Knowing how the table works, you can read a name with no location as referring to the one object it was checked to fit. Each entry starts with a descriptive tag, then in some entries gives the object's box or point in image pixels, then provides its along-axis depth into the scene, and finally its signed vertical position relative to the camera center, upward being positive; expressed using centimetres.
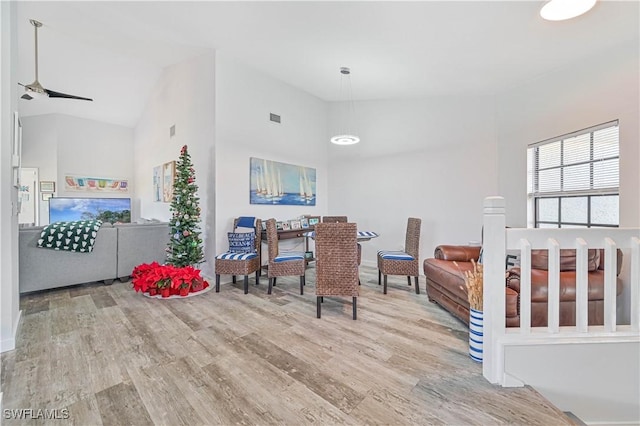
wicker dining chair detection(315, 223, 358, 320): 263 -51
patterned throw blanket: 327 -33
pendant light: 476 +196
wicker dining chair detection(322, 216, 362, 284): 474 -13
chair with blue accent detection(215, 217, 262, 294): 346 -61
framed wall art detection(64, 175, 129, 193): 652 +69
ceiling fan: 367 +173
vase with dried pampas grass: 193 -78
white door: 621 +37
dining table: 367 -36
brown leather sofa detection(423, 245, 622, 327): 207 -67
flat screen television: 632 +3
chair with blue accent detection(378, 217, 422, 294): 345 -68
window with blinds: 285 +40
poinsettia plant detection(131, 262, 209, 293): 327 -86
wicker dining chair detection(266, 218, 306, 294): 333 -65
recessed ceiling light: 209 +166
